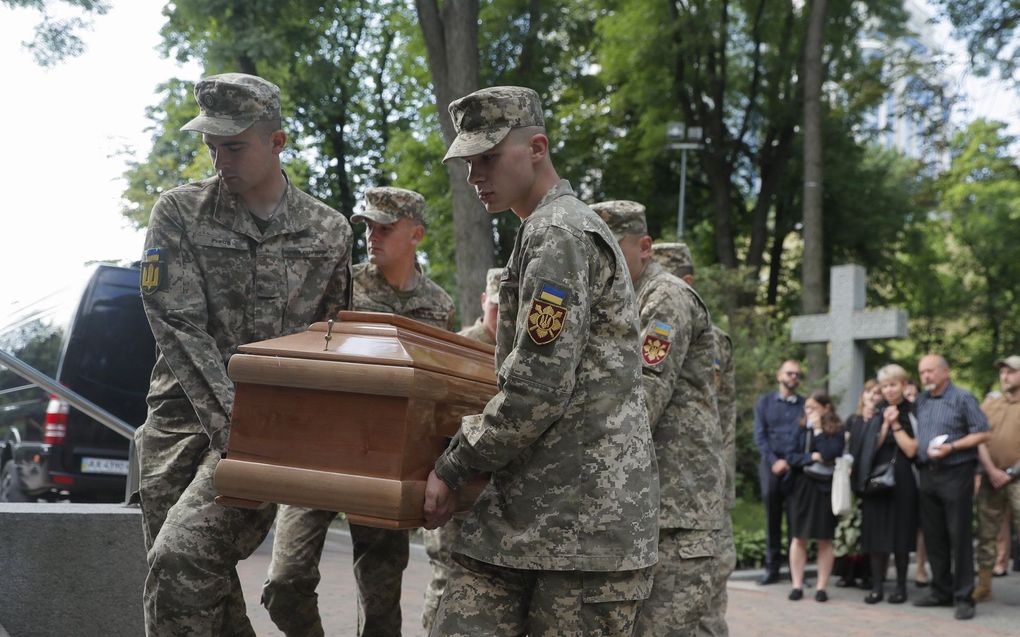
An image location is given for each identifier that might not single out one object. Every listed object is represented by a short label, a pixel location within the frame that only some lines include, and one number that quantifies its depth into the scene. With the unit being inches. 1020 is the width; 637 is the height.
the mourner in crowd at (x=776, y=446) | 458.6
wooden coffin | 128.5
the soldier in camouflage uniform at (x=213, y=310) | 148.0
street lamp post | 924.6
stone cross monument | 609.6
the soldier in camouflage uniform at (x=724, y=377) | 257.0
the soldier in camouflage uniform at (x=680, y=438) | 187.6
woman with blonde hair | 425.7
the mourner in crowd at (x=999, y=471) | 434.6
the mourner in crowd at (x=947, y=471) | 404.8
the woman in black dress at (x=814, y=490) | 428.1
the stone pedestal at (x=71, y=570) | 198.8
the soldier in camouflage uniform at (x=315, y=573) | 193.6
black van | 382.3
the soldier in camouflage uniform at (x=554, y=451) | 124.2
